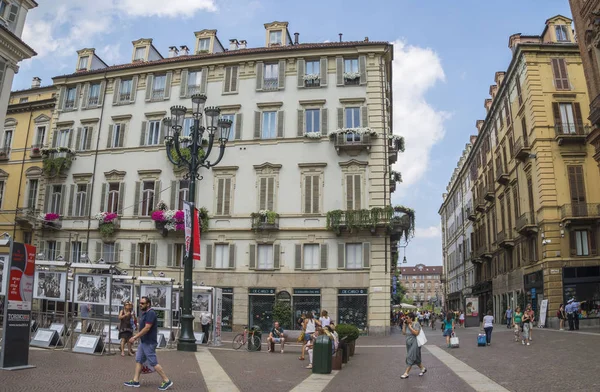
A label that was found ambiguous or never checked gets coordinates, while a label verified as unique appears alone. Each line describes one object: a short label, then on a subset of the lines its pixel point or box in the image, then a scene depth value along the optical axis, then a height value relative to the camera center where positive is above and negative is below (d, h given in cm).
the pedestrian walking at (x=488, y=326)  2198 -72
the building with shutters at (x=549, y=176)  3216 +862
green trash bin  1299 -129
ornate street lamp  1716 +494
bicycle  1975 -135
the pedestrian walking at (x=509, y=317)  3656 -59
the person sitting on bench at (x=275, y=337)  1943 -119
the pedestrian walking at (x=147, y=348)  977 -83
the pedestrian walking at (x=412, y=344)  1259 -88
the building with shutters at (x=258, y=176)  3064 +785
